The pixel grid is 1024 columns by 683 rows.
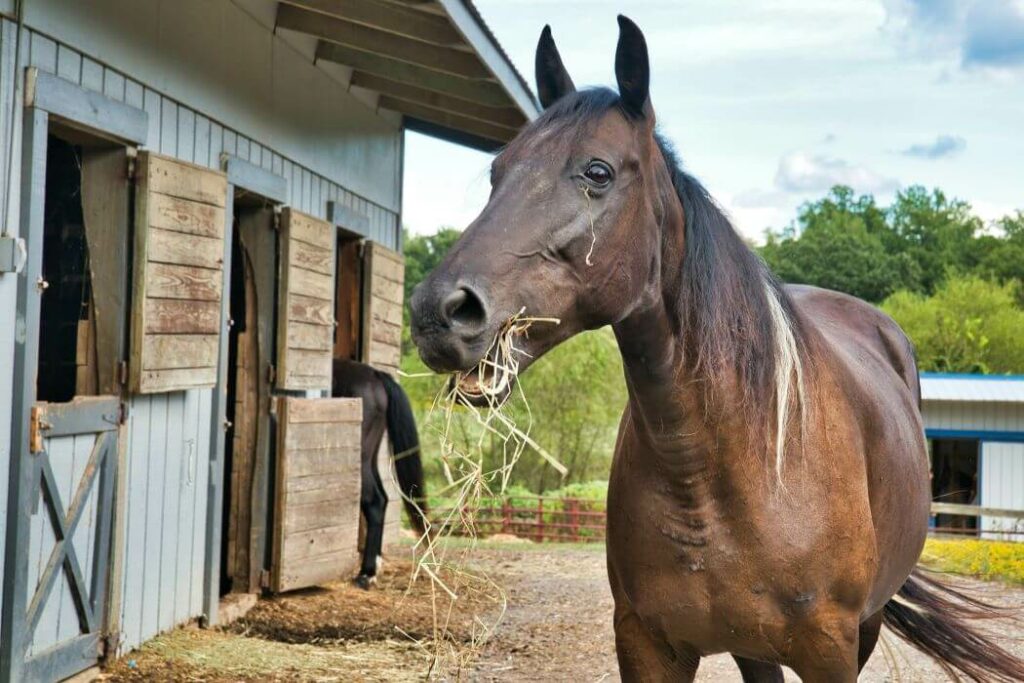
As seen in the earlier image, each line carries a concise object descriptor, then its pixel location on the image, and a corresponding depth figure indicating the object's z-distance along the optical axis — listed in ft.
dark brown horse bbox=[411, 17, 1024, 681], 7.38
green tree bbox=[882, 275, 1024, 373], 89.56
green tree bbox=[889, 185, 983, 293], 131.54
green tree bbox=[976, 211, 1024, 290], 124.36
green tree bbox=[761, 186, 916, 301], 126.52
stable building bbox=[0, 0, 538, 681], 13.65
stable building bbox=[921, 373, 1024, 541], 55.26
